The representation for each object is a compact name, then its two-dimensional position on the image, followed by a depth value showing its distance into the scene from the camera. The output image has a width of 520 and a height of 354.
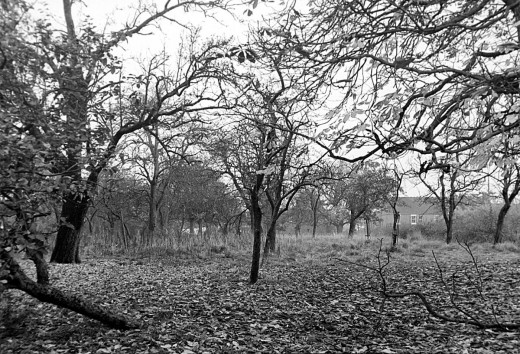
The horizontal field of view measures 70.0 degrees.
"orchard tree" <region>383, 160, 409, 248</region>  13.88
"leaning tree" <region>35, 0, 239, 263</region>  3.65
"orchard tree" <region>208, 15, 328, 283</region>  3.78
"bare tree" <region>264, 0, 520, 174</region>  2.95
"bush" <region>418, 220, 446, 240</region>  22.61
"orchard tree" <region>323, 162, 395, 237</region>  19.84
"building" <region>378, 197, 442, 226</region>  42.75
